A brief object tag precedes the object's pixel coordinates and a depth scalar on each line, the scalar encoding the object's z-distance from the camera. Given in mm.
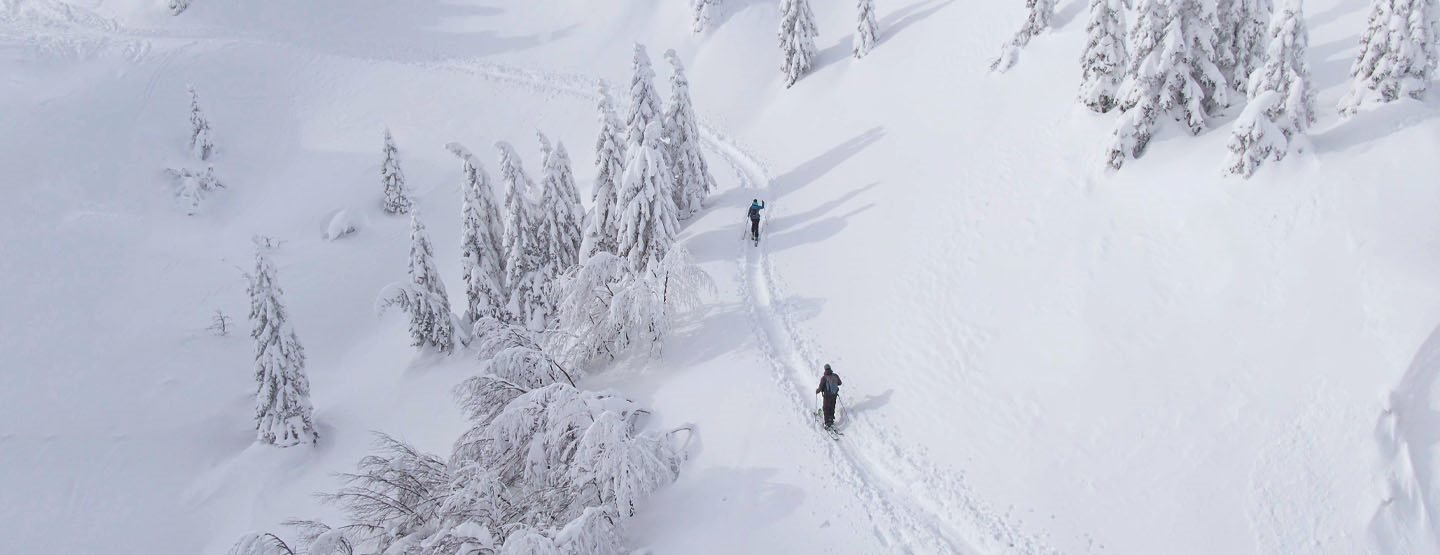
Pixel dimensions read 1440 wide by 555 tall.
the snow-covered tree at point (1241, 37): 19859
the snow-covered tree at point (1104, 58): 21672
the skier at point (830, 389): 17406
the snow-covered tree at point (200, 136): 48375
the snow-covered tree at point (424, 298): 31047
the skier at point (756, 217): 27205
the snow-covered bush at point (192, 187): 45781
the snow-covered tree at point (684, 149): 30641
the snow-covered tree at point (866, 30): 42000
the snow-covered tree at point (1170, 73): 19531
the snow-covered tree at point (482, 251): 30109
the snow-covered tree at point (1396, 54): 16406
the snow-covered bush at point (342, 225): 44031
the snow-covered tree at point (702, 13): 52594
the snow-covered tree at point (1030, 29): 30422
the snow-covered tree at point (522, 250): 28853
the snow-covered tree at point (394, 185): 44375
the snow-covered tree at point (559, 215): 29781
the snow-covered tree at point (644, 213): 24328
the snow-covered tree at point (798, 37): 43125
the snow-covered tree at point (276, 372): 28141
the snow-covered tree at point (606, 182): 25641
